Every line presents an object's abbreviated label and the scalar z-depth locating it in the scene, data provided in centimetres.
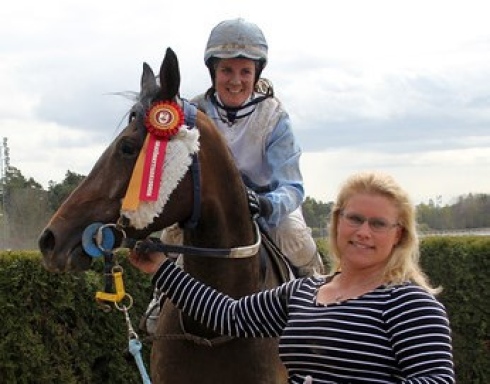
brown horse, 323
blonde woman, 240
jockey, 425
